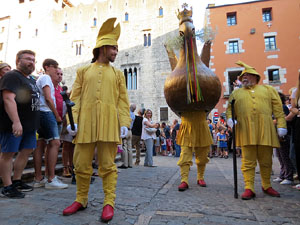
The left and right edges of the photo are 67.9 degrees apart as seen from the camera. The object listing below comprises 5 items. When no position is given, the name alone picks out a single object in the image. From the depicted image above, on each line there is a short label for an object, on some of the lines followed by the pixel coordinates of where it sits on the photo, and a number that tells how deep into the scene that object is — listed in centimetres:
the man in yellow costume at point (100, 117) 228
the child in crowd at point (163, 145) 1216
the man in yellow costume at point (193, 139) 350
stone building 2286
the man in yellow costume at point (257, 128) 301
